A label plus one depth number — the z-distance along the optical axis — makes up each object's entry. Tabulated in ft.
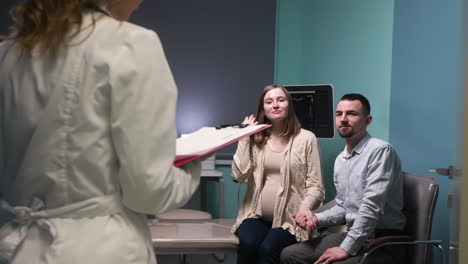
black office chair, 8.85
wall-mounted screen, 12.93
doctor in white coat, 3.15
